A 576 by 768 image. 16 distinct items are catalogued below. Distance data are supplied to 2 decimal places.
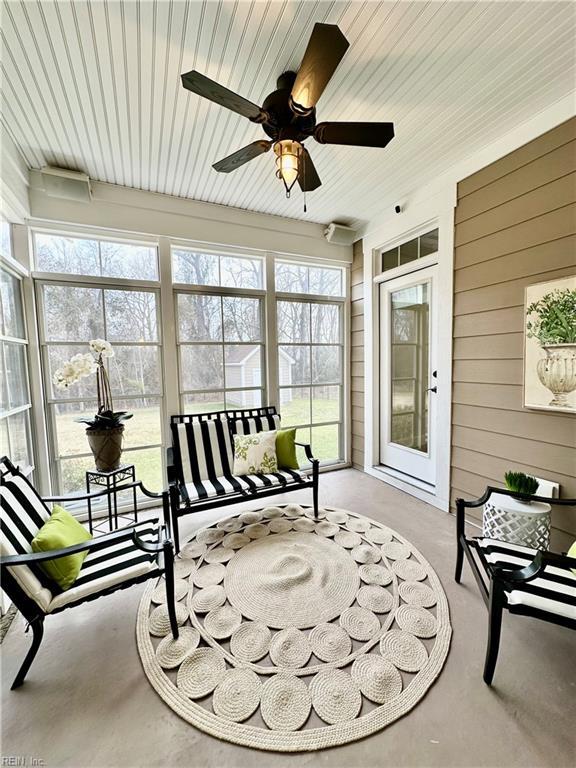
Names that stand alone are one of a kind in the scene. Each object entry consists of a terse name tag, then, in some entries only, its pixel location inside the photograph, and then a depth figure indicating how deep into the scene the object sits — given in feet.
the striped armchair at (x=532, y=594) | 4.19
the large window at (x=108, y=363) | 9.11
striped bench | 8.06
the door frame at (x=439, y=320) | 9.05
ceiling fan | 4.24
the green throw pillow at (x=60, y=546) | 4.79
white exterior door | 10.27
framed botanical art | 6.53
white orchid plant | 7.51
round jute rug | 4.09
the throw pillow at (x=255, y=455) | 9.25
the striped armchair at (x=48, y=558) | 4.42
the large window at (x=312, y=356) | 12.26
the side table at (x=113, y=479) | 7.90
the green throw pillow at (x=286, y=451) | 9.64
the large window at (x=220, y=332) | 10.61
